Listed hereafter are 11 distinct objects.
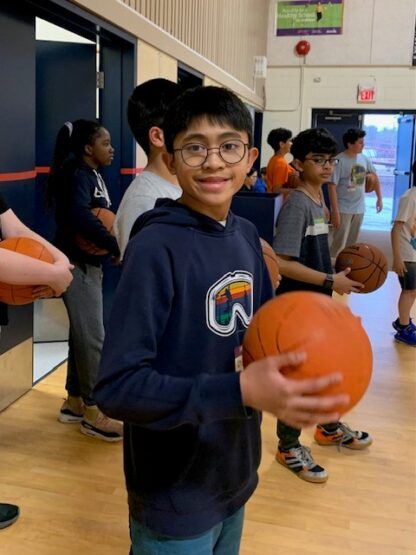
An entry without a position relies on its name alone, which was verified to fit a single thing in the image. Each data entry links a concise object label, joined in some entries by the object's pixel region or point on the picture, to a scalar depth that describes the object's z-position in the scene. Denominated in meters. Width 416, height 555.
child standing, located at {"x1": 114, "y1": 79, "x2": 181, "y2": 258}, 1.94
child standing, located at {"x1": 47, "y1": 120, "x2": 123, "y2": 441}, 2.99
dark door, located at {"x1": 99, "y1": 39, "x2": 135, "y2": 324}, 4.34
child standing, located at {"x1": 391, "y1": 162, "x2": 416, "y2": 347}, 4.51
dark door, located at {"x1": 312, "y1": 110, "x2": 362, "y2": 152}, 10.48
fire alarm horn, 10.28
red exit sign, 10.13
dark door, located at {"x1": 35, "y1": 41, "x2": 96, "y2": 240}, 4.53
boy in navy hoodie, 1.05
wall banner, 10.03
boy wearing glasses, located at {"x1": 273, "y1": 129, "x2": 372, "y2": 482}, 2.64
